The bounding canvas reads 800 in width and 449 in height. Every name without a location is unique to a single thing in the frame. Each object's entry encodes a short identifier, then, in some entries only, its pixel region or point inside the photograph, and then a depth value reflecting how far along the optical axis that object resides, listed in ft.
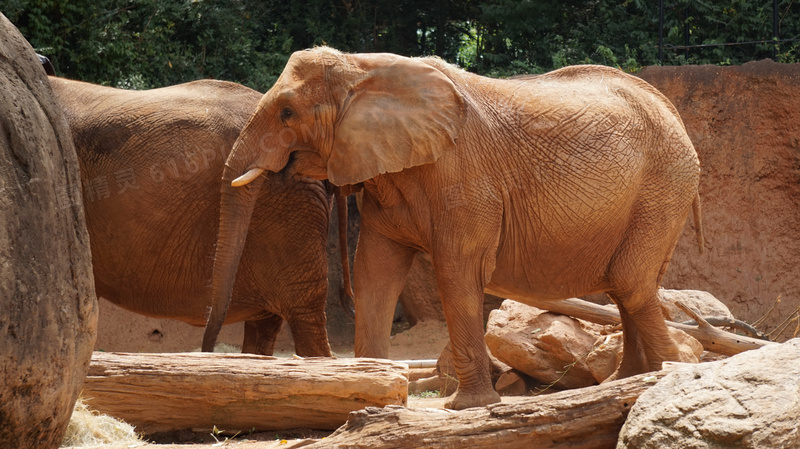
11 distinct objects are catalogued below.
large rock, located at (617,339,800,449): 24.54
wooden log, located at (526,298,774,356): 50.47
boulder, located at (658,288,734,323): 53.88
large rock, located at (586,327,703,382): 48.60
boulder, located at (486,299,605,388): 49.67
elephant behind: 45.29
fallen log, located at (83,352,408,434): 35.27
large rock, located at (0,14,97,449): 21.65
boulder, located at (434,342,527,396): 51.49
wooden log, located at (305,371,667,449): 28.02
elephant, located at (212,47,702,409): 40.22
